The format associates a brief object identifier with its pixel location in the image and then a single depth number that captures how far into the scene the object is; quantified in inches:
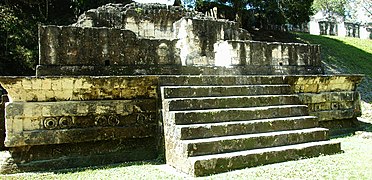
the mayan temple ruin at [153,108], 200.5
